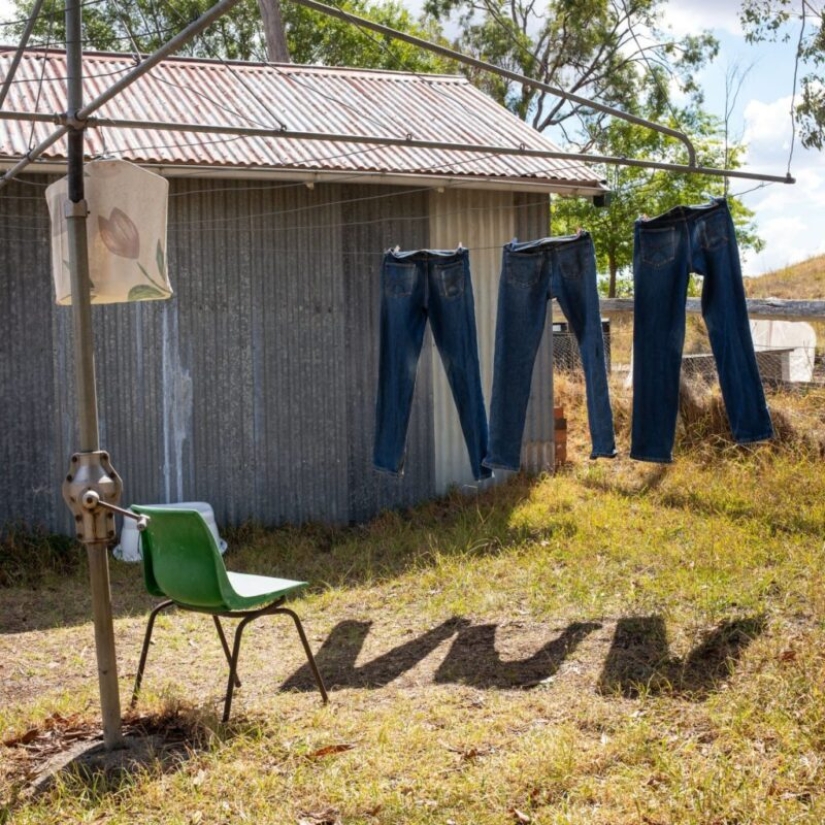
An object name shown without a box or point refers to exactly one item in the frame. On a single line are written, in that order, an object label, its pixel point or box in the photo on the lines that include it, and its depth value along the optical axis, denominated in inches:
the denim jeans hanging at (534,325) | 310.3
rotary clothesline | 177.6
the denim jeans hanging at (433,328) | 344.8
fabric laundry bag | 200.2
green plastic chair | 206.8
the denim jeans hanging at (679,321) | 284.8
